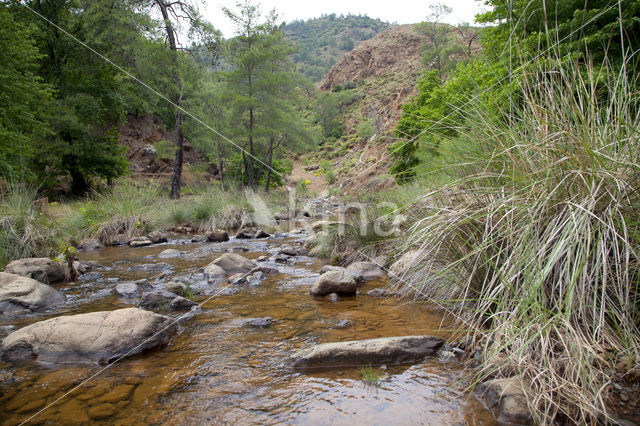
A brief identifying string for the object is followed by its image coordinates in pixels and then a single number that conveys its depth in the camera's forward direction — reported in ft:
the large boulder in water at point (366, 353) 7.48
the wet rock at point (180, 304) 11.75
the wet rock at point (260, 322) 10.14
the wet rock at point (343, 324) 9.78
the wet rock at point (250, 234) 31.71
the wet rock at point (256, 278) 15.20
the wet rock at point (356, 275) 13.52
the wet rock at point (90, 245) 26.68
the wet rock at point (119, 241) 28.66
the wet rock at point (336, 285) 12.51
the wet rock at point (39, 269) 15.14
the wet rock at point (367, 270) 15.03
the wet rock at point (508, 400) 5.17
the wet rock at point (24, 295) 11.77
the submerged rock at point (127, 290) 13.61
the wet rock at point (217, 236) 29.96
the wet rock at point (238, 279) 15.08
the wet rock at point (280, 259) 19.74
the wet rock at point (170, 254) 22.63
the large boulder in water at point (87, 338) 8.16
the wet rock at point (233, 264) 17.67
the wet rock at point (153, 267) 18.56
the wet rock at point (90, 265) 18.78
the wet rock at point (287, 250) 21.57
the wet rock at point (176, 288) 13.34
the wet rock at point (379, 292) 12.20
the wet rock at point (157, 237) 29.37
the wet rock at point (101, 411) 5.99
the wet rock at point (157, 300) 11.84
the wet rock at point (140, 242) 27.78
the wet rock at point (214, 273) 16.20
